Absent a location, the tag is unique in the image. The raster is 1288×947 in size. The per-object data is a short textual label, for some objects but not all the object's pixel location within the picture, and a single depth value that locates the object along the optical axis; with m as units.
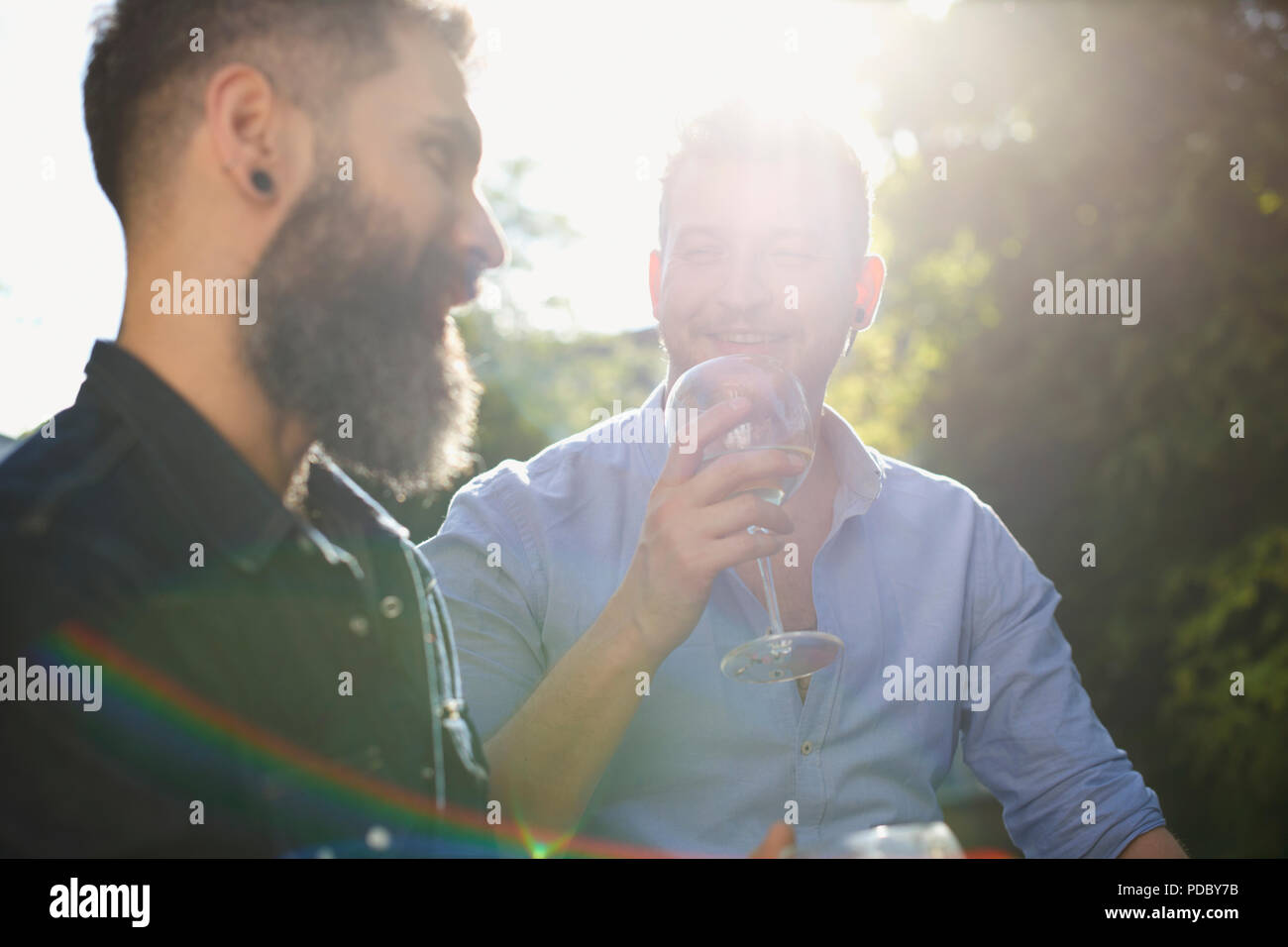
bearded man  0.51
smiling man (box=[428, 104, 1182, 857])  0.94
